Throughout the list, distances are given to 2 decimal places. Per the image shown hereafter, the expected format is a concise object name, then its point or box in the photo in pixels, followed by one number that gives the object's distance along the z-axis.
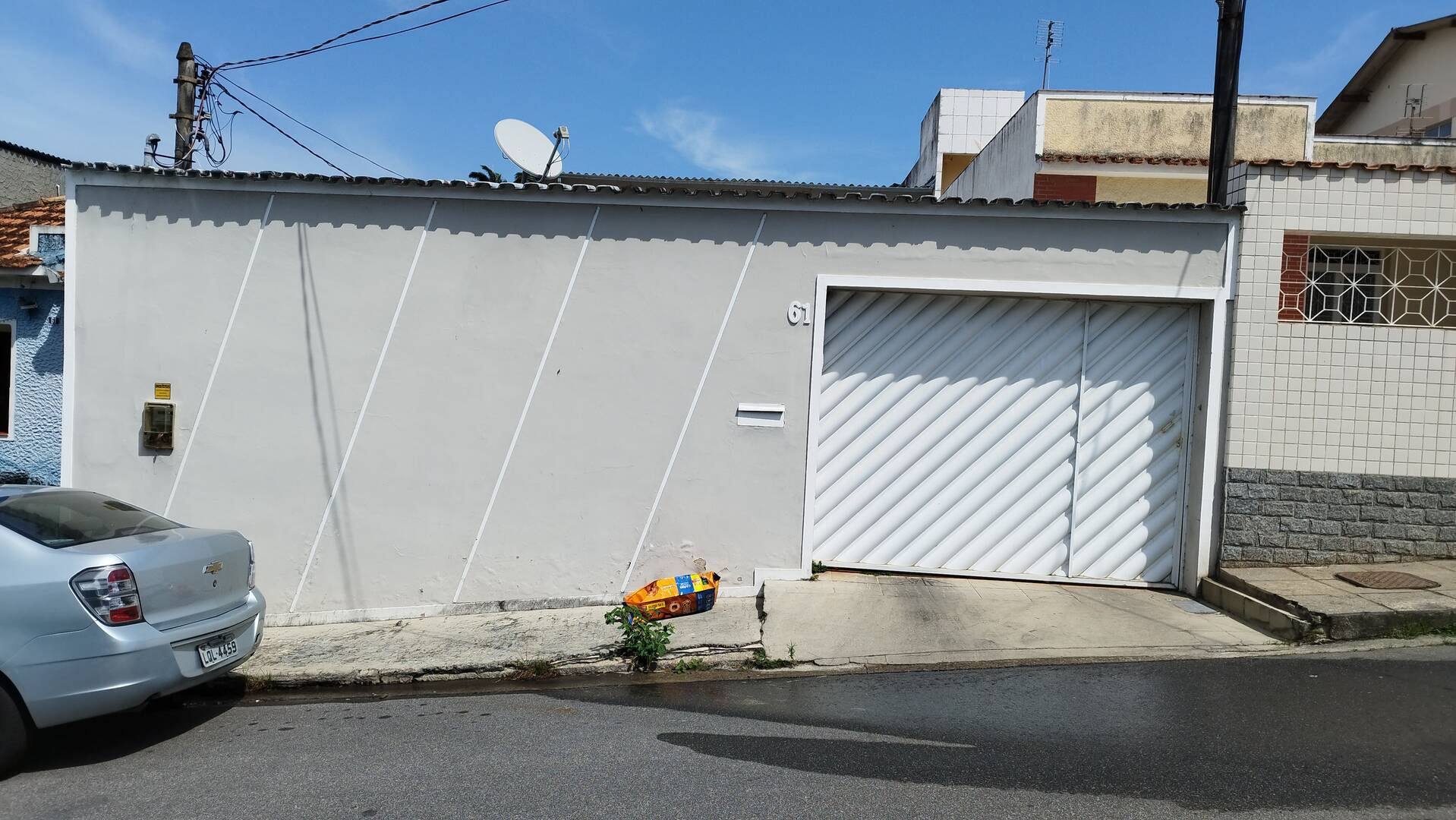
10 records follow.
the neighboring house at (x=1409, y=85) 18.42
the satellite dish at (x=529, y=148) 9.11
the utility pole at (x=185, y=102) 11.67
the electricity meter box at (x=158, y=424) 7.85
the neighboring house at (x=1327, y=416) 7.47
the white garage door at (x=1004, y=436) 7.83
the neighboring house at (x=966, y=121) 21.56
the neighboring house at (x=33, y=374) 9.51
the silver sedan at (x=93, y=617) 4.59
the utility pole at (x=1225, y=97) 7.89
